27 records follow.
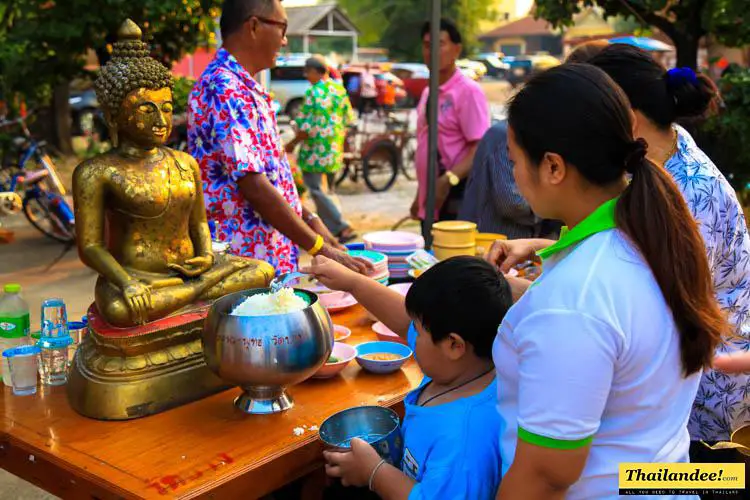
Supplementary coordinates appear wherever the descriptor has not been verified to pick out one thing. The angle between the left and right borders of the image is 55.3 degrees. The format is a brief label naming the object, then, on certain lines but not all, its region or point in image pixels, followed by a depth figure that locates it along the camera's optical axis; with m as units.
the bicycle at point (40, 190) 6.77
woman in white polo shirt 1.04
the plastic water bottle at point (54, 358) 1.96
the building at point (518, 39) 70.00
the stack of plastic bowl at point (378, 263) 2.64
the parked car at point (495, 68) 42.77
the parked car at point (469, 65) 27.62
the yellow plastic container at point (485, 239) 3.05
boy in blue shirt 1.40
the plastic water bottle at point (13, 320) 2.09
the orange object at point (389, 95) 16.95
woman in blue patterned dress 1.77
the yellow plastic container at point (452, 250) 2.89
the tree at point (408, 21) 40.19
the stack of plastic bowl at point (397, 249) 2.93
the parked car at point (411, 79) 24.02
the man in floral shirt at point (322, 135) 7.45
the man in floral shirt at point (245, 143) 2.44
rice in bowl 1.77
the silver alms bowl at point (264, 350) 1.68
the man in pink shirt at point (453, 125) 4.12
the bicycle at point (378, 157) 10.11
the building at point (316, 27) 34.88
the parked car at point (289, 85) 17.83
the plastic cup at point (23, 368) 1.88
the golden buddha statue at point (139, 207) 1.83
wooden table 1.51
